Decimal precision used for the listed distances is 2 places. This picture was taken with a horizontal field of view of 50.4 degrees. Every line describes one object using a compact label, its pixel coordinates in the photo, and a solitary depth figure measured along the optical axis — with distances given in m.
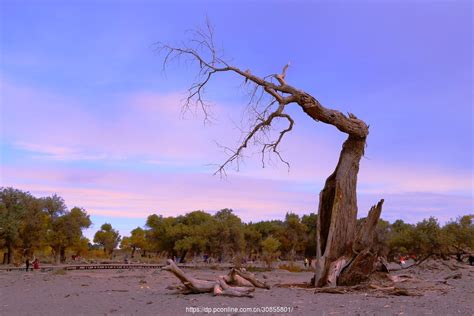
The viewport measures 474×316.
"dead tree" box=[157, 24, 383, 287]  14.66
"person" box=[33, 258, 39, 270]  35.69
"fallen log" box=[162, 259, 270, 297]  12.52
